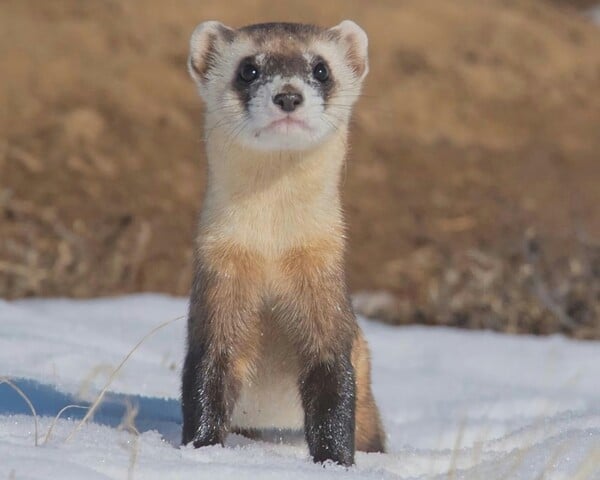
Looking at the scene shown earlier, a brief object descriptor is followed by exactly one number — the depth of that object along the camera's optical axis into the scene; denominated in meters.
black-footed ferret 8.16
